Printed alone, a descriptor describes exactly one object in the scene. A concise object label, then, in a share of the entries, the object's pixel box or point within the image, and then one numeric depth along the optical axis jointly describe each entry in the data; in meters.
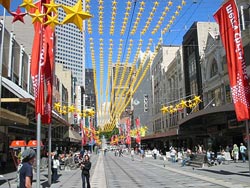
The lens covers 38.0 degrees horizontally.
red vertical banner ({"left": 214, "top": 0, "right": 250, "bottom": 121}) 18.23
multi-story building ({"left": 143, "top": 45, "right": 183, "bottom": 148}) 60.28
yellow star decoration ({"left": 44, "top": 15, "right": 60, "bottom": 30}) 9.66
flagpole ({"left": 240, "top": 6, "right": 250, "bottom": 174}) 33.75
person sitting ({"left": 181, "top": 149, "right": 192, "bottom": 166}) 31.44
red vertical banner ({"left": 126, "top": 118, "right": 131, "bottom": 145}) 69.31
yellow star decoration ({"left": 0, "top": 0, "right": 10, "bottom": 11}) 6.64
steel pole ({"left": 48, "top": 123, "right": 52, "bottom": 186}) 17.78
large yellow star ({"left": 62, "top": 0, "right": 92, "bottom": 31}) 8.75
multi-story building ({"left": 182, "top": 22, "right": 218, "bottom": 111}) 47.81
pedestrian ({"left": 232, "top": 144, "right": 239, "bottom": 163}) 31.75
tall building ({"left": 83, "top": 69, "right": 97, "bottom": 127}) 151.44
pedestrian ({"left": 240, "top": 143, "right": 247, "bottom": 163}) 29.90
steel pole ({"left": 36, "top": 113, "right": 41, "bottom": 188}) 12.37
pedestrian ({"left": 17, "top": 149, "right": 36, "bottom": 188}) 7.21
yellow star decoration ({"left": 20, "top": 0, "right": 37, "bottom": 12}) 9.30
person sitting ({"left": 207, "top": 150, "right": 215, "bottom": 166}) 28.96
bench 28.27
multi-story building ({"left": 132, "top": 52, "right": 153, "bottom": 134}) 89.89
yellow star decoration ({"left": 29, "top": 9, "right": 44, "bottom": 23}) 10.01
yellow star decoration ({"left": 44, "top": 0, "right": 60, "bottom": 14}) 9.42
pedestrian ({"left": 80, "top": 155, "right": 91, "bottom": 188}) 14.40
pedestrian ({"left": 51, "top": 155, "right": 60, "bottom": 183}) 20.31
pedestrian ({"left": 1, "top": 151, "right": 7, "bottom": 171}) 30.09
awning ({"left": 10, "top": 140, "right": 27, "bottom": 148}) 23.28
